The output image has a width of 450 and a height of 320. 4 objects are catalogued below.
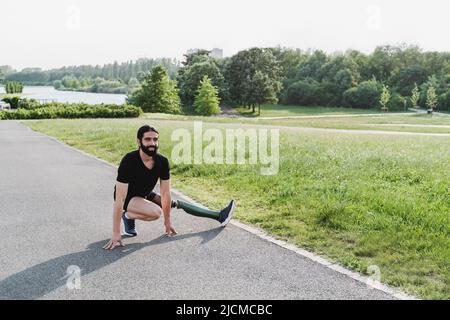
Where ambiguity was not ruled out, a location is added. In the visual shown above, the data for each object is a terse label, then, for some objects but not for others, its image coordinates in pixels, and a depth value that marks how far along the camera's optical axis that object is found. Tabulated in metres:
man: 5.62
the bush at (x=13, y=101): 51.81
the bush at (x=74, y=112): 41.41
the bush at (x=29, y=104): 46.75
